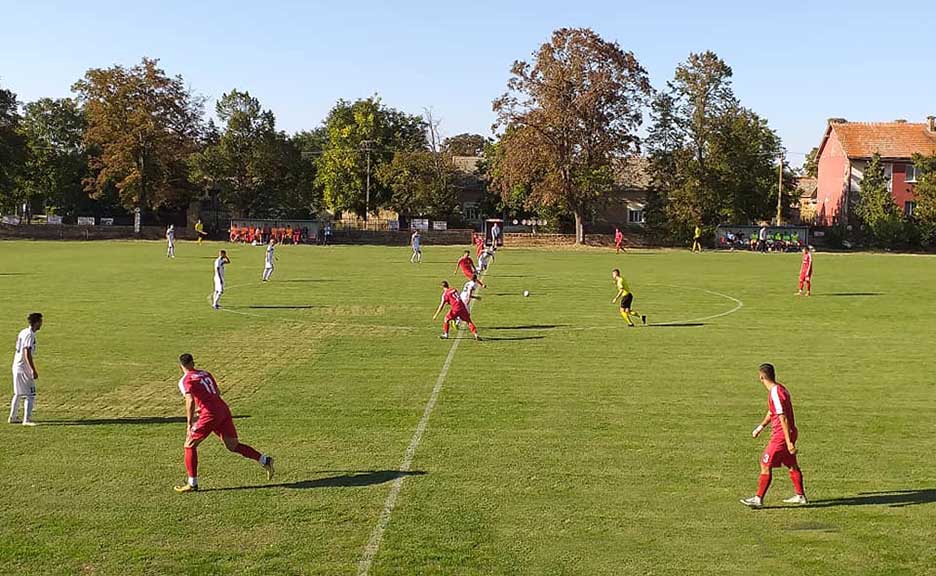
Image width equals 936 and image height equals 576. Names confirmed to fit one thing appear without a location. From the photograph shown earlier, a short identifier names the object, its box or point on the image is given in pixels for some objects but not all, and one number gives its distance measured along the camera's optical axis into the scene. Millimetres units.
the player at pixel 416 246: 51688
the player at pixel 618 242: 68294
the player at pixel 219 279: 28391
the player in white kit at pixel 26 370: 14016
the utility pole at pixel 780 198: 82125
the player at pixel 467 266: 29047
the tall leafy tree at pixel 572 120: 73500
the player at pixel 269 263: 37344
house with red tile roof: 80562
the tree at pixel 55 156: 84500
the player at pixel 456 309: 21859
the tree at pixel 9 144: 75562
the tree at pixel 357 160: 87312
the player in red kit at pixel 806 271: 33469
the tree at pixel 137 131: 78688
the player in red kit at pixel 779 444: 10508
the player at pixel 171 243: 53062
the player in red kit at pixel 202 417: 10961
